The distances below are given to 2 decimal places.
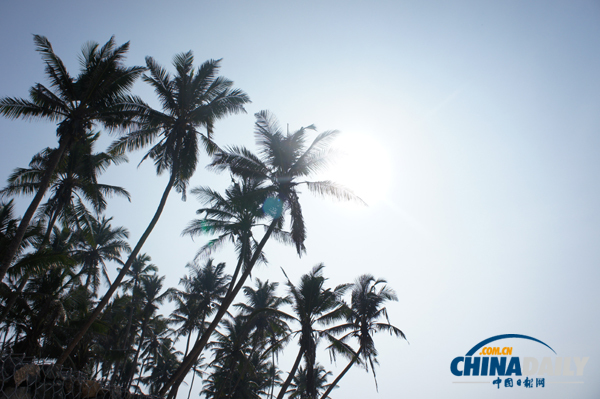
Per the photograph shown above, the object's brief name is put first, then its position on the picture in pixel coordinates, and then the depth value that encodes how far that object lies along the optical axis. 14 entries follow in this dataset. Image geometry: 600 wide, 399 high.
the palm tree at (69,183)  15.43
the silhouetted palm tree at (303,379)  37.56
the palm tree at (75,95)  12.23
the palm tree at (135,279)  28.90
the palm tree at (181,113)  14.68
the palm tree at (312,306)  16.84
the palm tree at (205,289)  26.12
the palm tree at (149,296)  29.89
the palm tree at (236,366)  26.12
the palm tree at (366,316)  21.34
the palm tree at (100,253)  23.52
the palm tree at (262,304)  23.76
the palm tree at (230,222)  16.92
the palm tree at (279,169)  14.44
